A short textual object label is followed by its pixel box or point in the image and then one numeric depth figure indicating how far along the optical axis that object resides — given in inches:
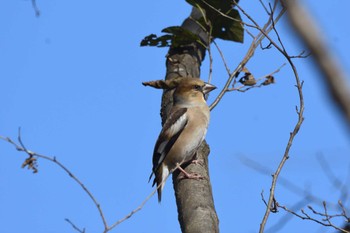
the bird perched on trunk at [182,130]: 419.5
